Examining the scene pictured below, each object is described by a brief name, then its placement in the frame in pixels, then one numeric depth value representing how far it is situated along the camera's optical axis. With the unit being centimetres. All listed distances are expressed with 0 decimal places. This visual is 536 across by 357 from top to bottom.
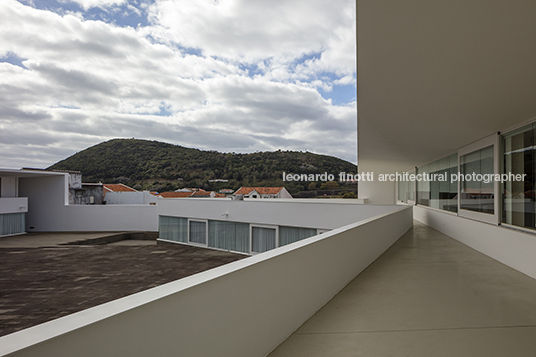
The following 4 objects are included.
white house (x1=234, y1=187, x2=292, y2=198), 3480
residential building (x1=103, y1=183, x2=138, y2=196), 3956
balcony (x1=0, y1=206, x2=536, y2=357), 138
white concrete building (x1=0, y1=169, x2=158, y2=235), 2589
